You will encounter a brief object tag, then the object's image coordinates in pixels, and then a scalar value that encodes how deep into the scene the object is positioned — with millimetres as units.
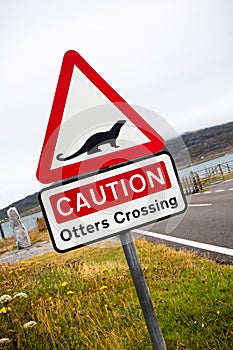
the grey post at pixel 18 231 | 16016
